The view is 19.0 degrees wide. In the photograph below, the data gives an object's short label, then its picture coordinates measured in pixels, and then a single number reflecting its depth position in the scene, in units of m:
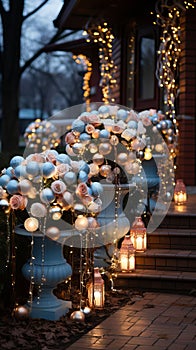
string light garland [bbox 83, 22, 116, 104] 12.08
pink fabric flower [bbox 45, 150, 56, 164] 5.04
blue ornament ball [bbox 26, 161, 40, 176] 4.78
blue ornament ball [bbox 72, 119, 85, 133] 6.38
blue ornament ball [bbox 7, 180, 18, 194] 4.78
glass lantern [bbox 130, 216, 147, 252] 6.33
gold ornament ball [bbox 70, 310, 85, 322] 4.89
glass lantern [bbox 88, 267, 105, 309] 5.23
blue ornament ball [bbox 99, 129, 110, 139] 6.23
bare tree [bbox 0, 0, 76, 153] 16.30
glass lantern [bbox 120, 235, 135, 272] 6.03
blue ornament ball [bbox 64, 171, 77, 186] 4.90
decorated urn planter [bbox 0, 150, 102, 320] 4.80
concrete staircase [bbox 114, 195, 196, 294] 5.95
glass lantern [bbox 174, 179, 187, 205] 7.98
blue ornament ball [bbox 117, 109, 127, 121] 6.76
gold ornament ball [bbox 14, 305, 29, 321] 4.85
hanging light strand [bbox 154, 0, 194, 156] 9.60
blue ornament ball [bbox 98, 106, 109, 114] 6.87
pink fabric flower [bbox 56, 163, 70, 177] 4.95
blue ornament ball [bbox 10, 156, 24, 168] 5.02
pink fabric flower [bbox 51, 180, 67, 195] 4.79
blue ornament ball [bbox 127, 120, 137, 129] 6.61
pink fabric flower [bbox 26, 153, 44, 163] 4.95
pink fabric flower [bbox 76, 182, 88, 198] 4.91
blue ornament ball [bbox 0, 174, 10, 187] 4.89
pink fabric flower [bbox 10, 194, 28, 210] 4.79
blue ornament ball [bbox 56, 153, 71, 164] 5.06
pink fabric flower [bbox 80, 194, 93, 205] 4.95
